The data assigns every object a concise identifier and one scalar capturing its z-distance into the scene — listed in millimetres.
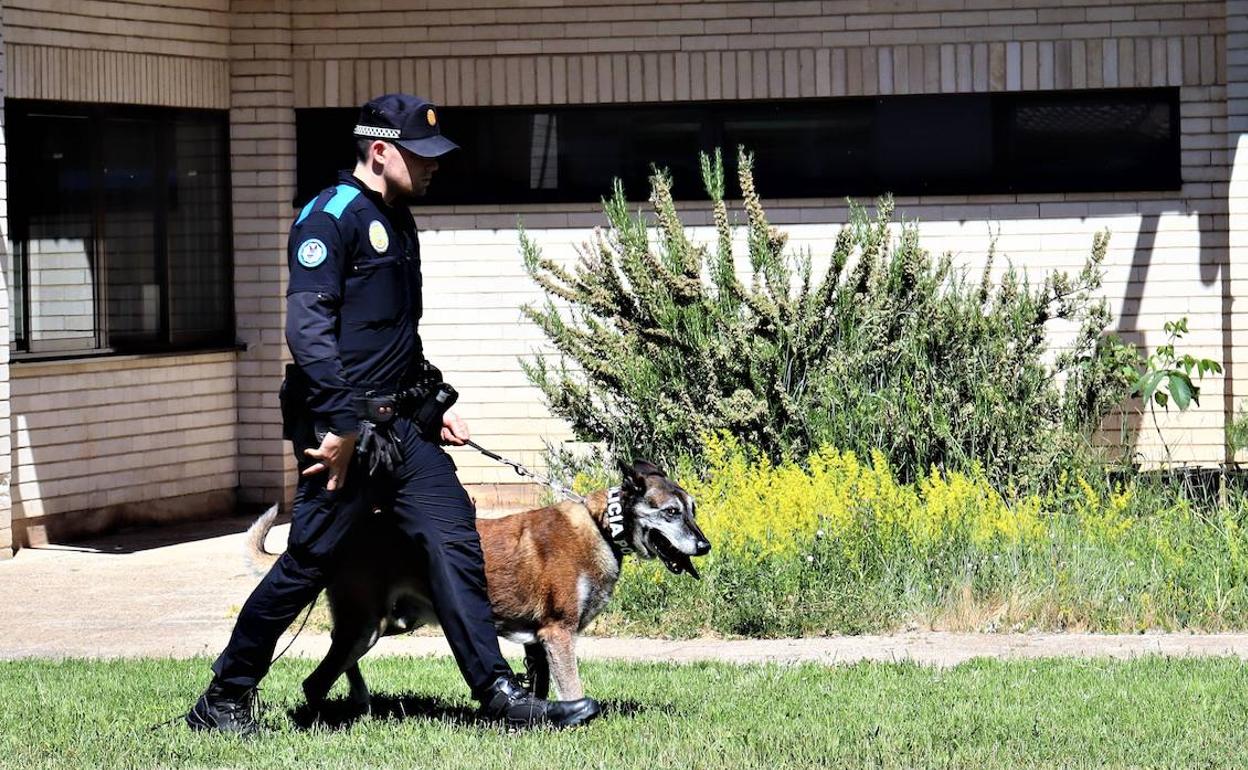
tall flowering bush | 21703
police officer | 12383
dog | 13062
